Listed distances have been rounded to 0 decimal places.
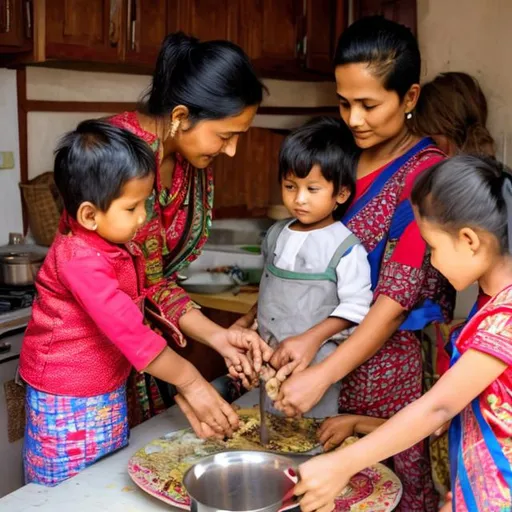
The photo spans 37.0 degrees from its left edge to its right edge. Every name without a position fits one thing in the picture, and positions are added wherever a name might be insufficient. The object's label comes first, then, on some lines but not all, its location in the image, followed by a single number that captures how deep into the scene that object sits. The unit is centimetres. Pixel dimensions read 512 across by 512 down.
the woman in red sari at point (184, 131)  170
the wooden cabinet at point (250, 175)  424
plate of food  136
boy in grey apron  169
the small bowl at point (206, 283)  323
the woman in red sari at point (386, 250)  160
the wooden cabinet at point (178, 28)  307
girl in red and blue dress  121
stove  274
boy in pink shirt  149
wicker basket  337
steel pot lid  299
